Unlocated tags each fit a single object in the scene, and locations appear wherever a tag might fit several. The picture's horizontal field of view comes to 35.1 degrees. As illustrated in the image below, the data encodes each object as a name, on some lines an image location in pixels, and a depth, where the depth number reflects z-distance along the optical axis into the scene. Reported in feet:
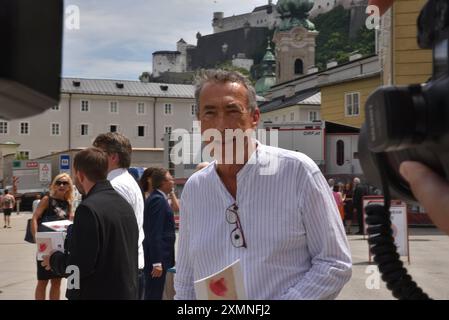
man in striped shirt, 8.48
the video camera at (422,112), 3.60
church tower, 338.13
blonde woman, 26.66
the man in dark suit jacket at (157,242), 22.59
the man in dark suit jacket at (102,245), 13.78
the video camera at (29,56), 2.84
